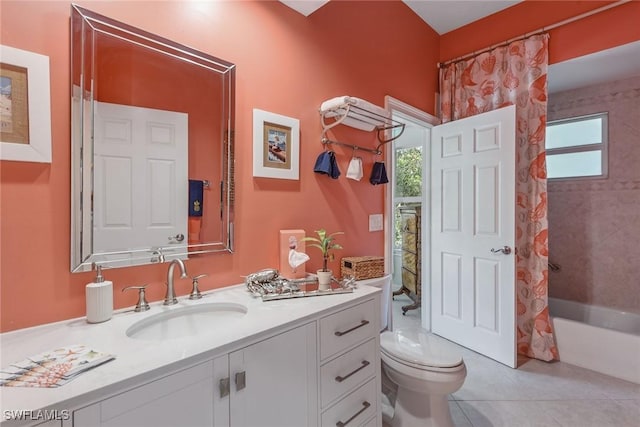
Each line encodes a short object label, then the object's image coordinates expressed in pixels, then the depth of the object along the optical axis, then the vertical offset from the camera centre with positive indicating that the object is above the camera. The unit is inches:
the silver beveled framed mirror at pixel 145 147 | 41.8 +11.1
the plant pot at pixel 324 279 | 58.8 -12.9
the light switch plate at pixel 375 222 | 89.6 -2.3
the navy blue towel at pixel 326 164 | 71.6 +12.4
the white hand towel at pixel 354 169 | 79.4 +12.3
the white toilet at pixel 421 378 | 57.9 -32.8
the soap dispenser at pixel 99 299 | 39.3 -11.5
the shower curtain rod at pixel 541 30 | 82.7 +58.6
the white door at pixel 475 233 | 91.1 -6.2
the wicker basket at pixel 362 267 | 75.3 -13.7
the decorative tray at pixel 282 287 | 53.3 -14.0
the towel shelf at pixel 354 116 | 69.6 +25.9
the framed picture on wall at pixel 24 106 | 35.9 +13.6
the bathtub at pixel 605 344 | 83.5 -39.1
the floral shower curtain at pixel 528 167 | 92.4 +15.5
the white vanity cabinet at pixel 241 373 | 27.0 -18.2
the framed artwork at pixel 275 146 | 61.2 +15.0
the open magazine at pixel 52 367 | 26.4 -14.8
